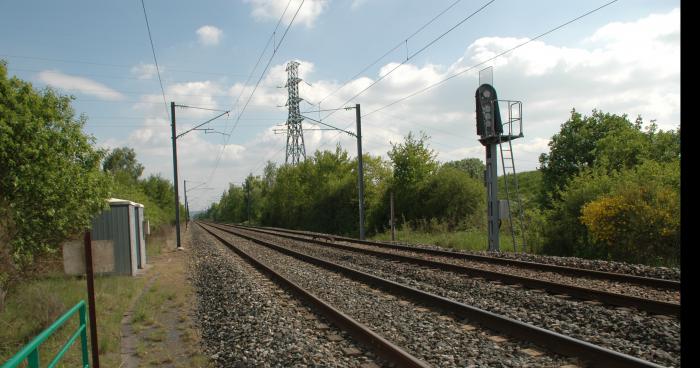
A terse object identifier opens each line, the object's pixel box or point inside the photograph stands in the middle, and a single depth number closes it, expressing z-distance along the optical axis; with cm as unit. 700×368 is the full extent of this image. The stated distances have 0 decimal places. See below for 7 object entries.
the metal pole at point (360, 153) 3121
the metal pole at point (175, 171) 2984
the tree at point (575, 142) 4603
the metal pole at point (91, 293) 576
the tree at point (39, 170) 1142
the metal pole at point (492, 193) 2062
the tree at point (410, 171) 3759
